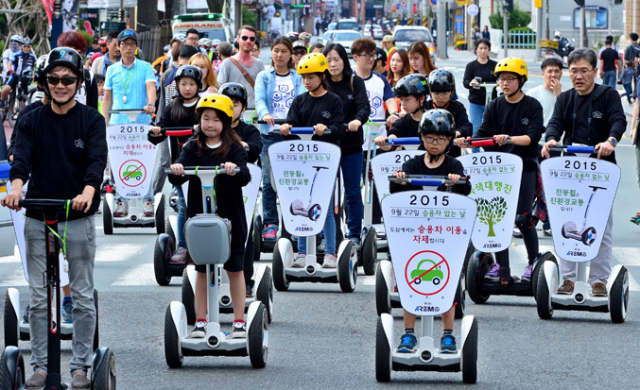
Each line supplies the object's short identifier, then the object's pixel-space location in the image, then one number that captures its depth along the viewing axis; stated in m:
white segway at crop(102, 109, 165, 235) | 27.78
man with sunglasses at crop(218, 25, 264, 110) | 28.28
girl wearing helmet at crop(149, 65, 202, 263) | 21.69
